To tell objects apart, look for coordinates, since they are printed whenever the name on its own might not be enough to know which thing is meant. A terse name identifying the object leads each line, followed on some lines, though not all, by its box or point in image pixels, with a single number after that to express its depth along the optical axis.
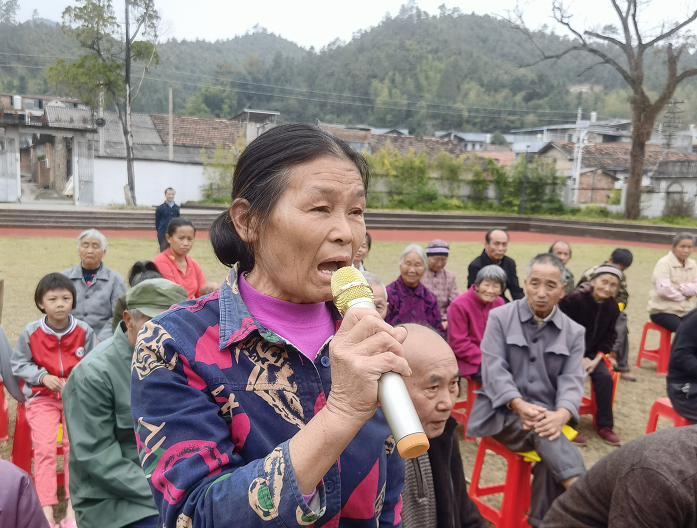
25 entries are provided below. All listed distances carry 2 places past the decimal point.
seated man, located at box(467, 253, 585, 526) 3.39
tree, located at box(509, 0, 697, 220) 27.09
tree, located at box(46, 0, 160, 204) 26.84
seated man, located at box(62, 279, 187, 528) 2.56
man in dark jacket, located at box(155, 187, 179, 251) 11.73
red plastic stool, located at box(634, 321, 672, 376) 6.73
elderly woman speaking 0.94
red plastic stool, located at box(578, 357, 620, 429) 5.27
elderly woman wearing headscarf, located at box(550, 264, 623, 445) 5.14
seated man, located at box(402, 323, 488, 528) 2.26
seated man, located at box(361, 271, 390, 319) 3.91
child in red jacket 3.43
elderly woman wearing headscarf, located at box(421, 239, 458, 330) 6.25
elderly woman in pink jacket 5.09
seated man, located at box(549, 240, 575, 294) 6.93
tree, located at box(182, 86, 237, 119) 66.50
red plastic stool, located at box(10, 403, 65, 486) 3.81
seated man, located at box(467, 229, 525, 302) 6.69
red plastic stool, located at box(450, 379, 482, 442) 5.04
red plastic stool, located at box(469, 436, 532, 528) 3.54
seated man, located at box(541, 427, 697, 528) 1.60
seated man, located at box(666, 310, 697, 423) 3.68
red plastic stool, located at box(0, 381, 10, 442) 4.15
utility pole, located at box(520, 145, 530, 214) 32.16
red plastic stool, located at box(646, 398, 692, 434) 4.12
